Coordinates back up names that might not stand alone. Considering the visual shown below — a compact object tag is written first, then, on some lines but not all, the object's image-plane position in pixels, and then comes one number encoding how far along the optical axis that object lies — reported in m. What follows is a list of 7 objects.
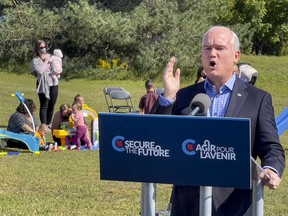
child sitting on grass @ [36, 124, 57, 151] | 14.47
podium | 3.57
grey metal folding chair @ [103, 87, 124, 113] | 21.78
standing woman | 16.42
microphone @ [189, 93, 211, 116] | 3.74
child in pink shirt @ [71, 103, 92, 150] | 14.95
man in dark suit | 3.95
